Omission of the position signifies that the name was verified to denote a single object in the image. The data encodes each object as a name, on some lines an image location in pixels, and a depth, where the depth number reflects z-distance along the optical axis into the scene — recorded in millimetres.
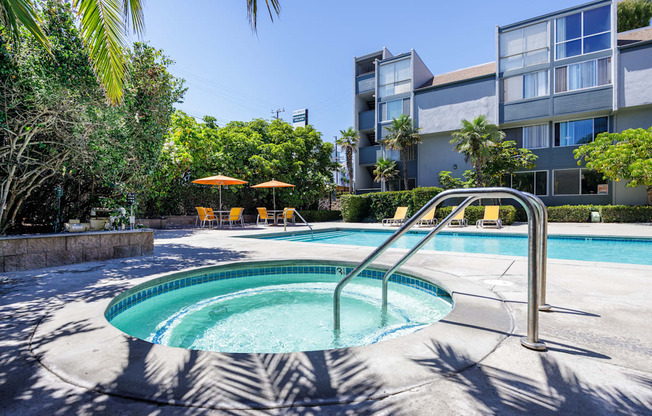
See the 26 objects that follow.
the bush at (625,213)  14199
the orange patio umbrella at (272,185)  15323
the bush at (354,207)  18641
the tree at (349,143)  23453
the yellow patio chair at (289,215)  14981
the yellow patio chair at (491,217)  13159
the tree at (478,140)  16469
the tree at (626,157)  13148
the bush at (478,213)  14484
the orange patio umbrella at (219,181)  13739
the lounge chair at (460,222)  14604
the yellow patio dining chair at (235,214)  14845
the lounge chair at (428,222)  14586
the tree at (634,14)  24328
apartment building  15602
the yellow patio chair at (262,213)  16405
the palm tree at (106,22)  3104
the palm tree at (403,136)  19875
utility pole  52094
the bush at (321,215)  19847
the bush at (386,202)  17281
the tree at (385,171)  21186
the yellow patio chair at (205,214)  14043
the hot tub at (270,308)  3256
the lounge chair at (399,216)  15969
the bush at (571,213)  15383
